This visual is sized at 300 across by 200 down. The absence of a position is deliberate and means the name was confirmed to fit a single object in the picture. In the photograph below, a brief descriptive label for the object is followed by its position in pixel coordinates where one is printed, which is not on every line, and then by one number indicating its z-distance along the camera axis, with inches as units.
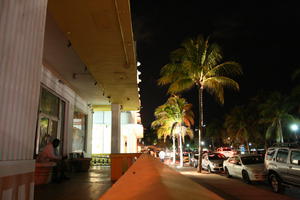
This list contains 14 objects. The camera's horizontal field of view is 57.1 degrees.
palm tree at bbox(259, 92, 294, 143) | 1909.4
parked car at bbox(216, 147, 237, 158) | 1308.3
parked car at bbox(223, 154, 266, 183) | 527.5
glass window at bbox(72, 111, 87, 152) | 669.3
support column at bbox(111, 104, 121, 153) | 641.0
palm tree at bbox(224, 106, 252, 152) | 2405.3
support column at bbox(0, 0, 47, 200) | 123.3
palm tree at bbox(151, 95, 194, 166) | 1152.8
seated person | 383.9
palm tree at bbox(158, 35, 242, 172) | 703.1
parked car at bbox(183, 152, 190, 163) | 1366.0
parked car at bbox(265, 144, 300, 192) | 397.1
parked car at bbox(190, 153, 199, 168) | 1000.3
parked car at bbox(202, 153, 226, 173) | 790.7
